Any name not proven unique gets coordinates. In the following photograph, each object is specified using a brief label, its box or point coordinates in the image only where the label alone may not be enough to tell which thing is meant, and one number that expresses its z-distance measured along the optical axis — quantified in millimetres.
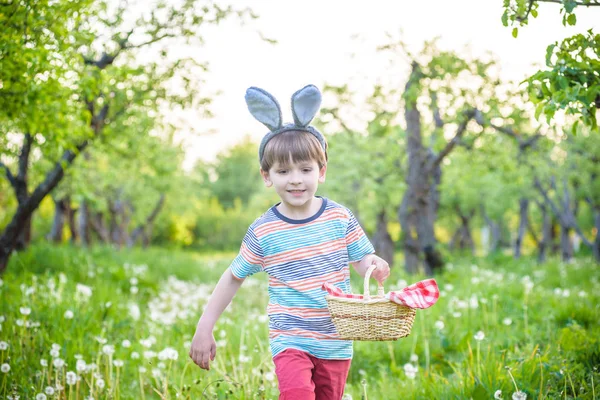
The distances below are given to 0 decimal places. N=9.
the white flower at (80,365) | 3910
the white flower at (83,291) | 6668
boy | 2865
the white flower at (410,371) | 3980
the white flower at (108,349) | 4003
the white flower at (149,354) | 4330
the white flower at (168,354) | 3829
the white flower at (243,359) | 4201
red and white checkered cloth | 2498
